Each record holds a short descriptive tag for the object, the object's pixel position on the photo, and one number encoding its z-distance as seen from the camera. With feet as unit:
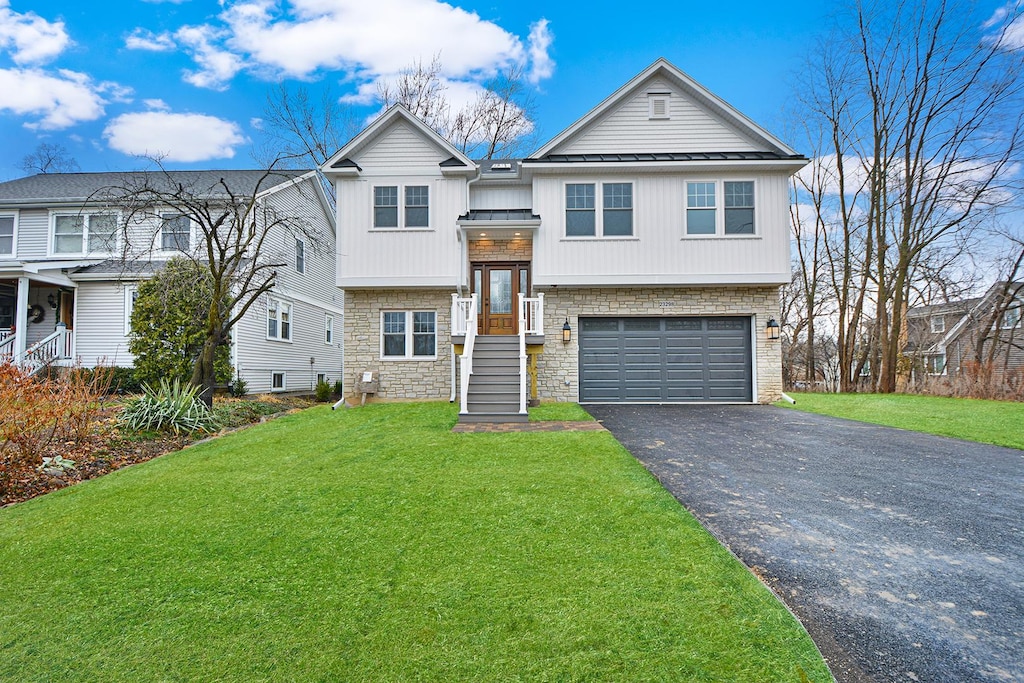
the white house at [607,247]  39.93
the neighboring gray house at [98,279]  48.34
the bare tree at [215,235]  34.36
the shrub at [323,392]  49.98
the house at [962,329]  54.39
